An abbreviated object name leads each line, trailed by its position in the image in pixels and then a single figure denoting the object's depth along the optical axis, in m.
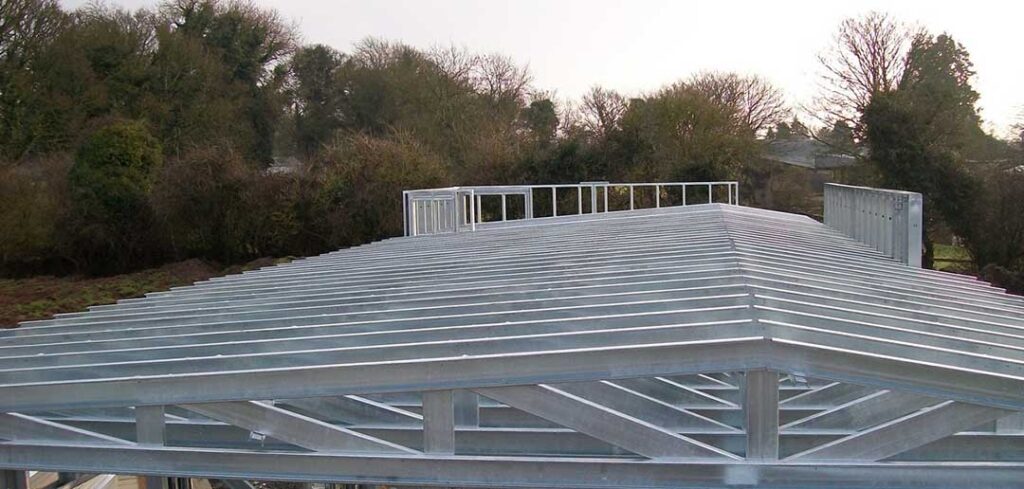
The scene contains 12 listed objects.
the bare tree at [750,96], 25.67
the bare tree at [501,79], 26.83
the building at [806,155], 23.53
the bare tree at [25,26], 23.16
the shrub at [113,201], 21.39
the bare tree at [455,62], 26.83
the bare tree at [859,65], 23.00
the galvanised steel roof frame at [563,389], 2.25
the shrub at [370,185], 19.33
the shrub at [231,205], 20.48
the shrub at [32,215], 20.58
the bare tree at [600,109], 23.67
